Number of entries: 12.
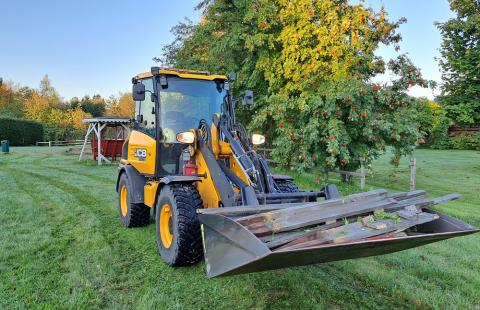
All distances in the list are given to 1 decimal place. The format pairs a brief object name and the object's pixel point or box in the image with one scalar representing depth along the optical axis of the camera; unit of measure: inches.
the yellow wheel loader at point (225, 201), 123.3
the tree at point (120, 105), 2043.6
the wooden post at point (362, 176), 442.4
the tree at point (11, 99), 1841.8
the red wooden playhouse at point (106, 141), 753.6
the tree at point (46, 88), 2277.3
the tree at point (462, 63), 773.3
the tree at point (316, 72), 387.9
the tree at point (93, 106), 2122.3
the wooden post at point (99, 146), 751.2
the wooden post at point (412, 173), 511.2
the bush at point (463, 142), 1314.2
